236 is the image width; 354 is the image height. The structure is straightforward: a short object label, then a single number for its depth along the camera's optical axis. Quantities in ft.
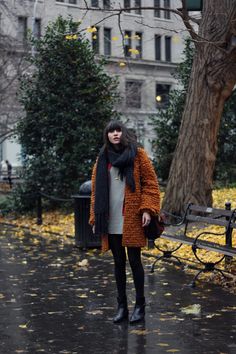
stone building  138.82
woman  21.97
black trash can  41.73
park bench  28.99
